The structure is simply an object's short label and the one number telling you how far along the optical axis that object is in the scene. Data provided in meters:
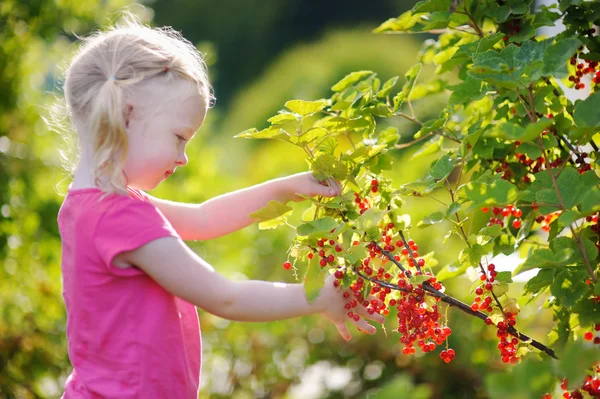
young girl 2.86
